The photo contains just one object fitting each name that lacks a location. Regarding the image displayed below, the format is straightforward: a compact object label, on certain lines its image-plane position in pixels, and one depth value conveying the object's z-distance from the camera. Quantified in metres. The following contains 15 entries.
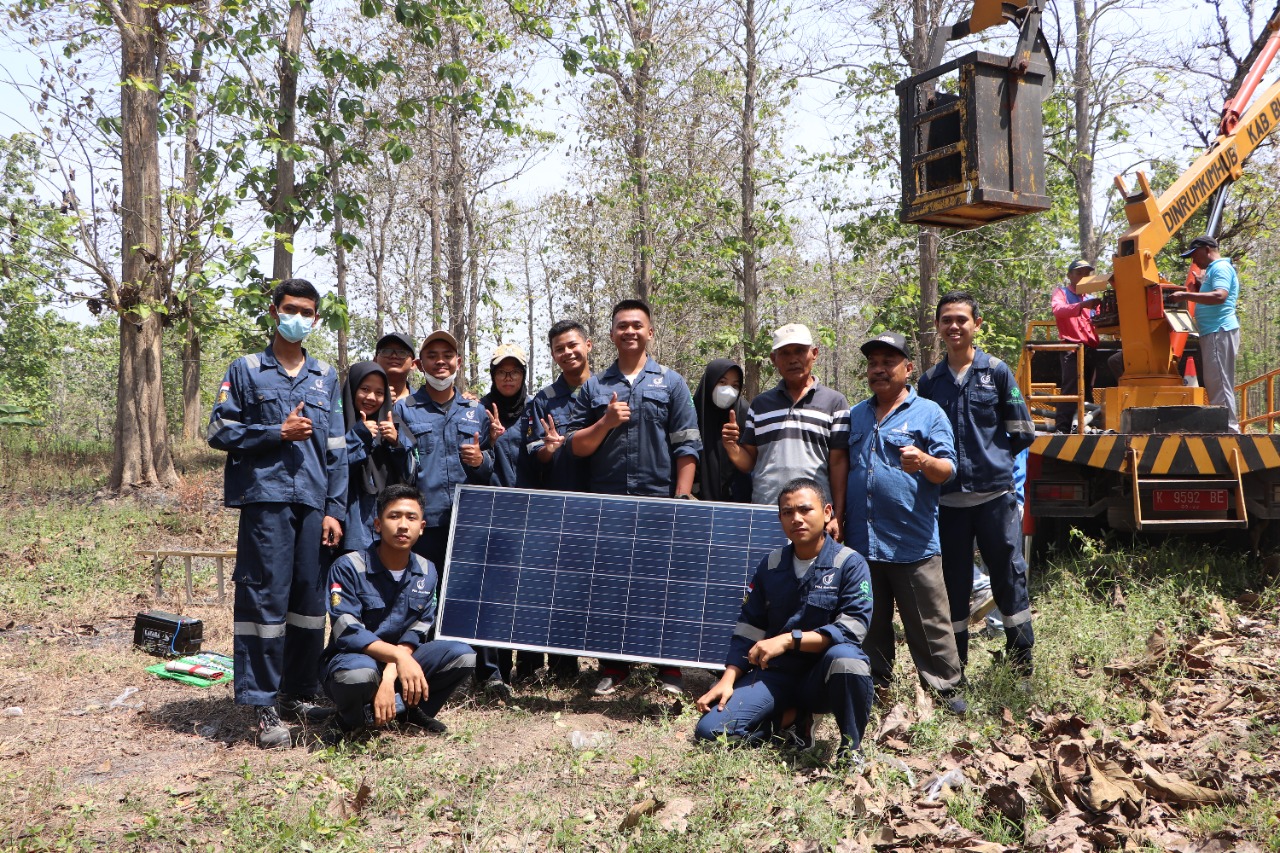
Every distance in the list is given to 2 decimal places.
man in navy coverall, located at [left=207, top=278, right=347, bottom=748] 5.07
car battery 6.80
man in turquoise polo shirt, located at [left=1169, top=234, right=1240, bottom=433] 8.48
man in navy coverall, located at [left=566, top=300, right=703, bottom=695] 5.84
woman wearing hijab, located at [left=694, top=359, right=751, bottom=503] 6.33
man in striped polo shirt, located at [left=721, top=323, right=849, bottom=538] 5.46
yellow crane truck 5.50
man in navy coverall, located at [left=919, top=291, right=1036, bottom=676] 5.45
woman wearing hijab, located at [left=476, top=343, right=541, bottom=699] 6.14
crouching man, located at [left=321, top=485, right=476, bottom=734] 4.82
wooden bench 7.98
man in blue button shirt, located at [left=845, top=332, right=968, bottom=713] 5.13
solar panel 5.43
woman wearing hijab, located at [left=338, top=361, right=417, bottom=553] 5.63
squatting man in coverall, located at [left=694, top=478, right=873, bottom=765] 4.50
